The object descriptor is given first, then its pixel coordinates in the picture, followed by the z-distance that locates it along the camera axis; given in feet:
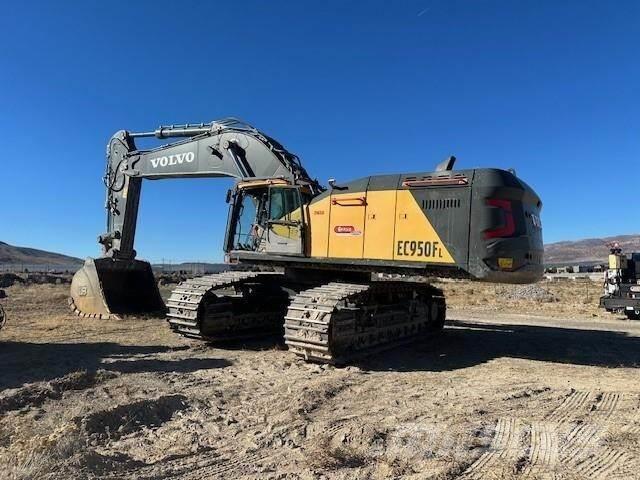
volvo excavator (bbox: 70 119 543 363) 30.32
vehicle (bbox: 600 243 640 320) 63.77
